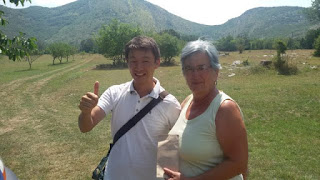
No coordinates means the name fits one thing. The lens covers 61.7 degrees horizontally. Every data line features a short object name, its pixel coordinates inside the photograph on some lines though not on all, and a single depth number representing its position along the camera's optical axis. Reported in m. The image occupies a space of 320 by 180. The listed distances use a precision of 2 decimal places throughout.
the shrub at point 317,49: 36.29
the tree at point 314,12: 59.78
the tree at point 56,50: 48.28
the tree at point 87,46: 97.41
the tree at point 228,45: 87.38
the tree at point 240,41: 88.24
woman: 1.74
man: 2.22
